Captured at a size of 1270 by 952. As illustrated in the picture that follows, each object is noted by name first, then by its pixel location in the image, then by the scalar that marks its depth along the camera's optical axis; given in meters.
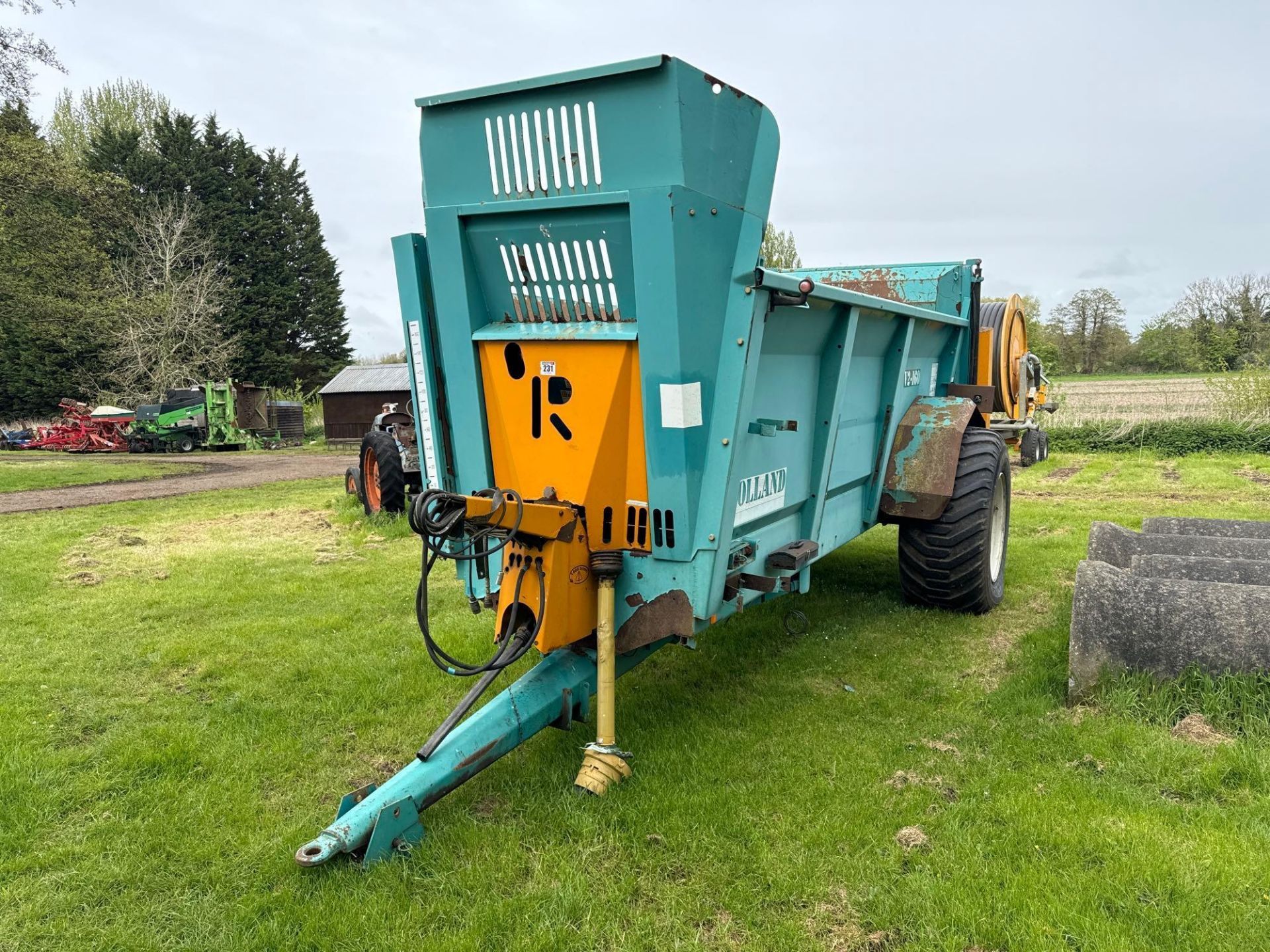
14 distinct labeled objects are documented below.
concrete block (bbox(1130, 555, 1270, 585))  4.04
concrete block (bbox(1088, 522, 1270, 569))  4.54
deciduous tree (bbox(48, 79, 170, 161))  39.31
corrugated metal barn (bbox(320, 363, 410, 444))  24.69
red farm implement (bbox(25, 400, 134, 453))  23.36
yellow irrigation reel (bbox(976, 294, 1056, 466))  6.06
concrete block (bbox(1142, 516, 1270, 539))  5.18
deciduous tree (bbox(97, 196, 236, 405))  28.95
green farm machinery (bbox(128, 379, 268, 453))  23.56
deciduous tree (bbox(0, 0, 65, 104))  13.40
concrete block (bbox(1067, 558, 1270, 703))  3.52
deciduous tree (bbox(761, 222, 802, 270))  29.88
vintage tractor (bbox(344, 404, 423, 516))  8.73
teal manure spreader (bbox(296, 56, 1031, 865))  2.80
